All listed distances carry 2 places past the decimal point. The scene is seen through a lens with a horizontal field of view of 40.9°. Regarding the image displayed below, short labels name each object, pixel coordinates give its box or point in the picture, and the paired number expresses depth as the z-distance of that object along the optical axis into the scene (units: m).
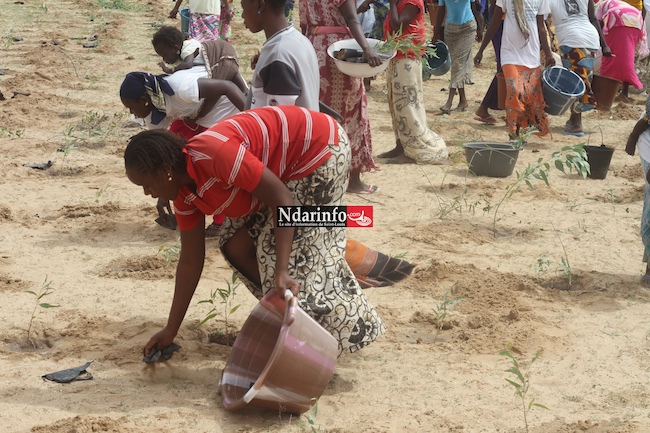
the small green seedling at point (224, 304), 3.69
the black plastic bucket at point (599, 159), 6.64
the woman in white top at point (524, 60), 7.50
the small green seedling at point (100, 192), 5.52
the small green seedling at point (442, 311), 3.92
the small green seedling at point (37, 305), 3.71
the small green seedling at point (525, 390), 2.98
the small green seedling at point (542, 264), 4.59
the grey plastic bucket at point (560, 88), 7.43
